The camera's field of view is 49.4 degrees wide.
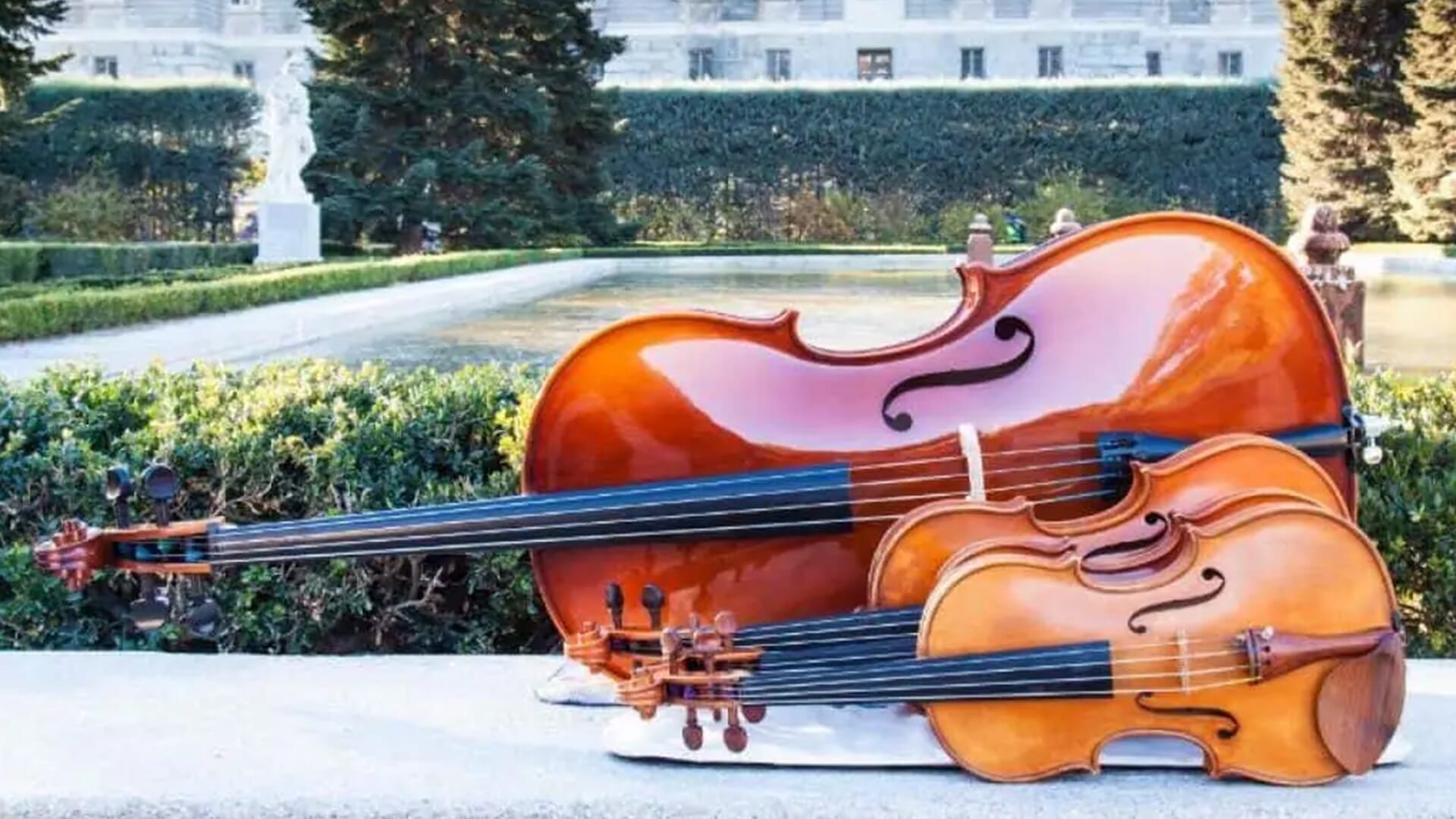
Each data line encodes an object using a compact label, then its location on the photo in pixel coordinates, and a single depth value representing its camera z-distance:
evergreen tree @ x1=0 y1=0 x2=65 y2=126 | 12.86
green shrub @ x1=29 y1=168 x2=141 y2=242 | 24.70
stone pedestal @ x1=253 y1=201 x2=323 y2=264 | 19.31
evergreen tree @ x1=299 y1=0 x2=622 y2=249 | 21.67
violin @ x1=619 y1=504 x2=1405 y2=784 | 1.97
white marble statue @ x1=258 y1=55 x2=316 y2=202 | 19.22
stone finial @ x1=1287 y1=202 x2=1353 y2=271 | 6.55
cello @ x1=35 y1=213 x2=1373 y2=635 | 2.25
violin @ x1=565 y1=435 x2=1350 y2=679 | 2.06
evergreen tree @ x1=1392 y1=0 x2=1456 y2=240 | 24.09
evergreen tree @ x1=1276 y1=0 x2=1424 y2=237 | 26.27
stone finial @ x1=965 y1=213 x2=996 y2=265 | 6.39
